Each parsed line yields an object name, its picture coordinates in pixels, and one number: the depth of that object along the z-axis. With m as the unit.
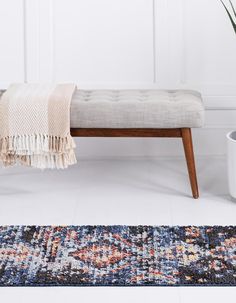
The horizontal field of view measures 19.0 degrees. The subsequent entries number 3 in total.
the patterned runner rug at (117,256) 2.38
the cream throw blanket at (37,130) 3.16
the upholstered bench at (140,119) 3.15
